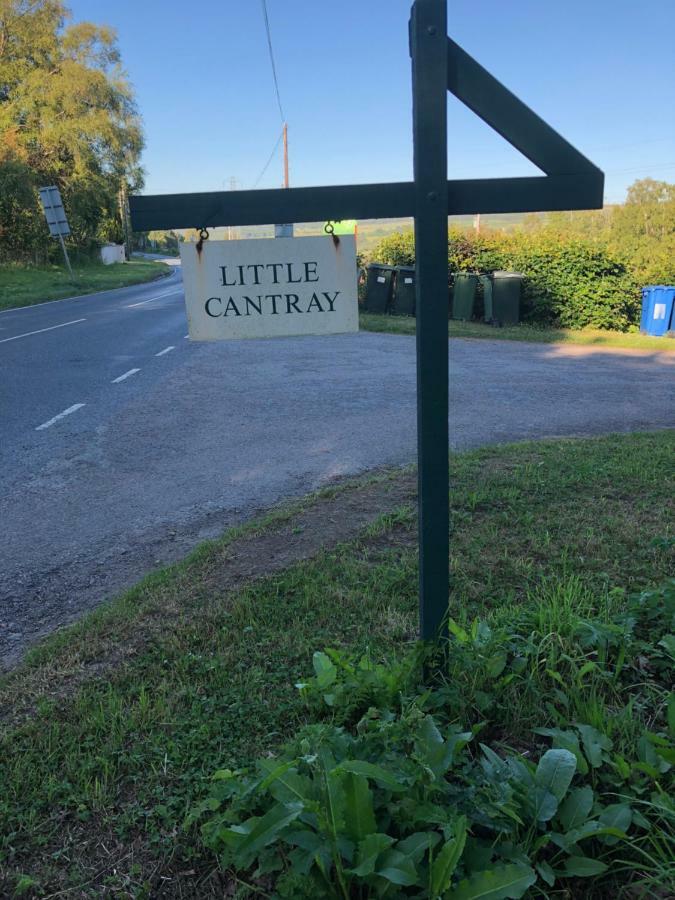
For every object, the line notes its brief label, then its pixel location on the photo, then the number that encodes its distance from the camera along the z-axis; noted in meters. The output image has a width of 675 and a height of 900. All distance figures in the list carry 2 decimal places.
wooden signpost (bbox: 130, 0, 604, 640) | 2.29
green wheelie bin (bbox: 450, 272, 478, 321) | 18.27
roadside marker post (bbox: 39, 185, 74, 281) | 31.28
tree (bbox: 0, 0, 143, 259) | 43.78
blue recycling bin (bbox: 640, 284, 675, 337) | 16.12
